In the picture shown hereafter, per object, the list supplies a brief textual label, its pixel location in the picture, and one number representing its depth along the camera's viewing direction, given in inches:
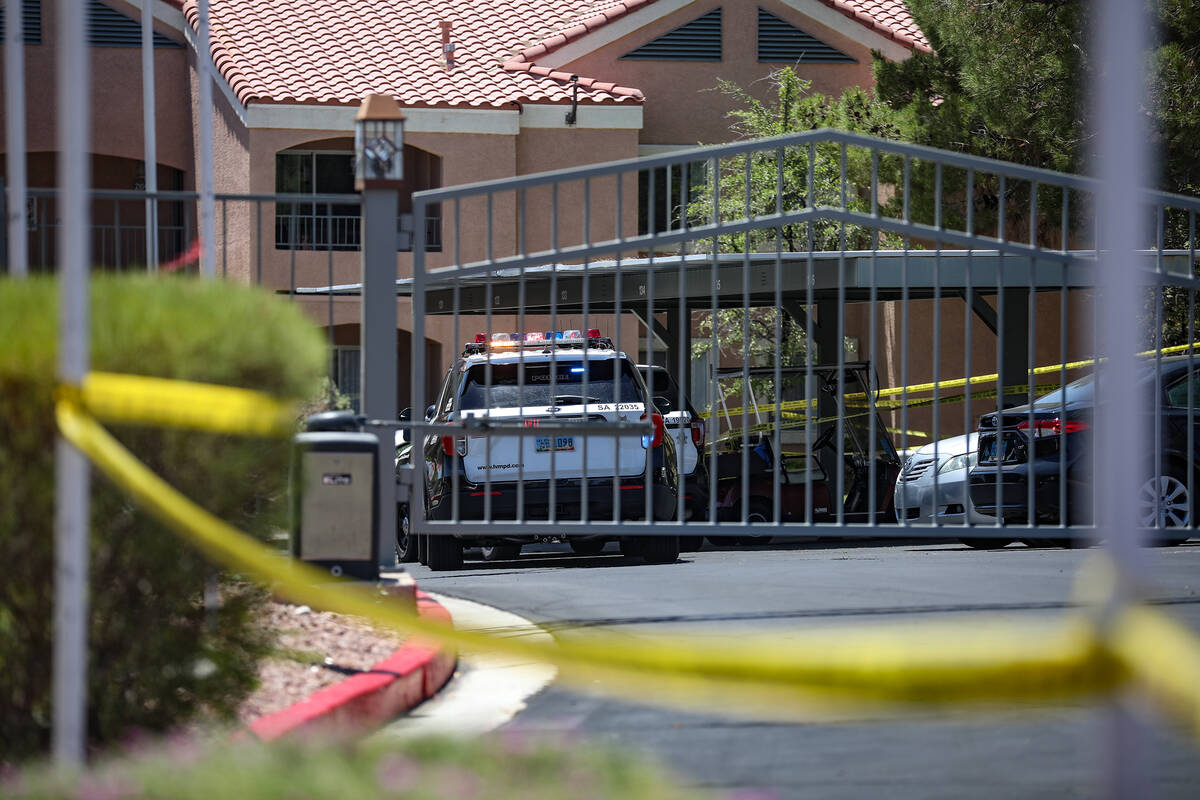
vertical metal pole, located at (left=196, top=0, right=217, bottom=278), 1152.8
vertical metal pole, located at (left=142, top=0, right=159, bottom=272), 1589.6
